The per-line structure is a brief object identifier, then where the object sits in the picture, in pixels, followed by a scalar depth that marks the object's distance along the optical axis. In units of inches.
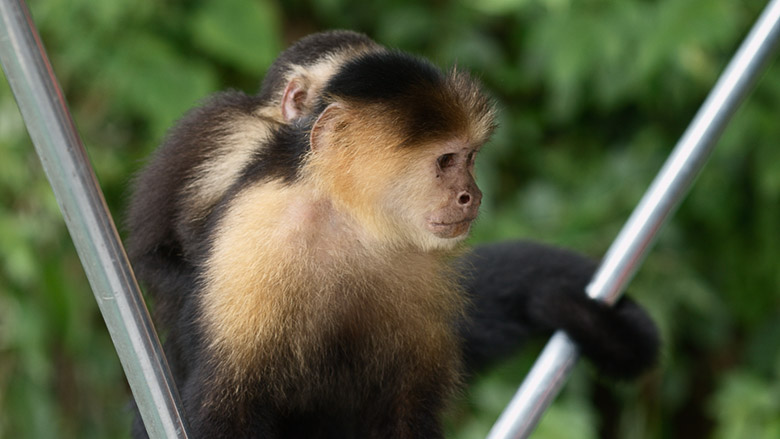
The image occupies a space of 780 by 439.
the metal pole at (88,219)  106.7
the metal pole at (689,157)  113.8
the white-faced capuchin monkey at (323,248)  113.2
